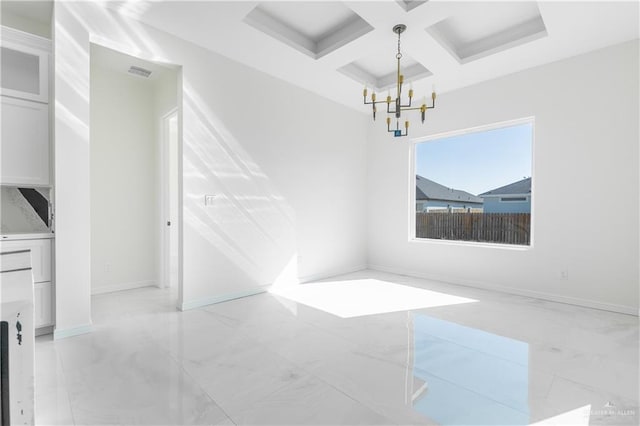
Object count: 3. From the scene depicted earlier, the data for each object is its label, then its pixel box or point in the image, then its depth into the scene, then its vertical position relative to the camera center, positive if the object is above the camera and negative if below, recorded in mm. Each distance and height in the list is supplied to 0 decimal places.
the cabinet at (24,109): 2668 +860
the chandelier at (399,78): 3030 +1302
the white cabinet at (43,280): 2654 -582
